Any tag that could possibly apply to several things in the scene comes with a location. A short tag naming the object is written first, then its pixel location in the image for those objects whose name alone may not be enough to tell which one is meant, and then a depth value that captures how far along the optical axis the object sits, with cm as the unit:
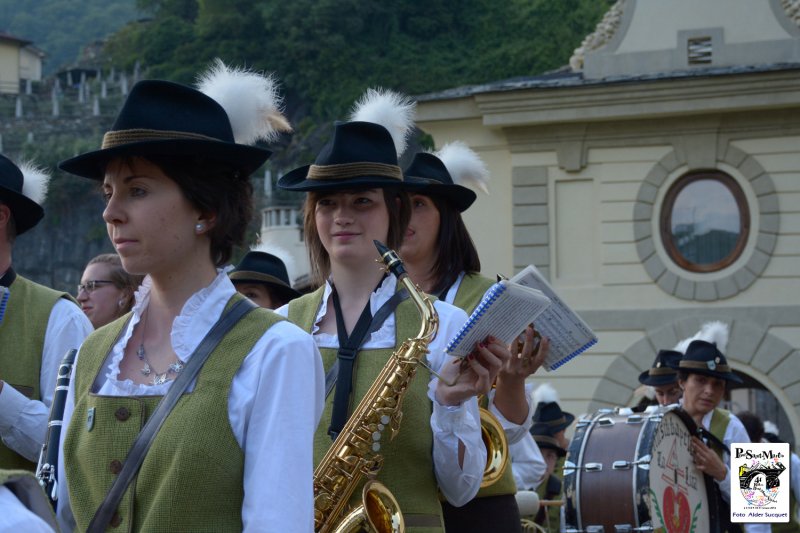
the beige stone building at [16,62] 8488
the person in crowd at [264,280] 671
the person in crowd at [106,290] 648
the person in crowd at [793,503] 946
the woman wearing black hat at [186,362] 312
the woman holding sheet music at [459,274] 513
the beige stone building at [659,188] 2105
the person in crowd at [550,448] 1117
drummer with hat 899
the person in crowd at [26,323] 494
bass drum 753
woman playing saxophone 438
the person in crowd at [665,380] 1055
